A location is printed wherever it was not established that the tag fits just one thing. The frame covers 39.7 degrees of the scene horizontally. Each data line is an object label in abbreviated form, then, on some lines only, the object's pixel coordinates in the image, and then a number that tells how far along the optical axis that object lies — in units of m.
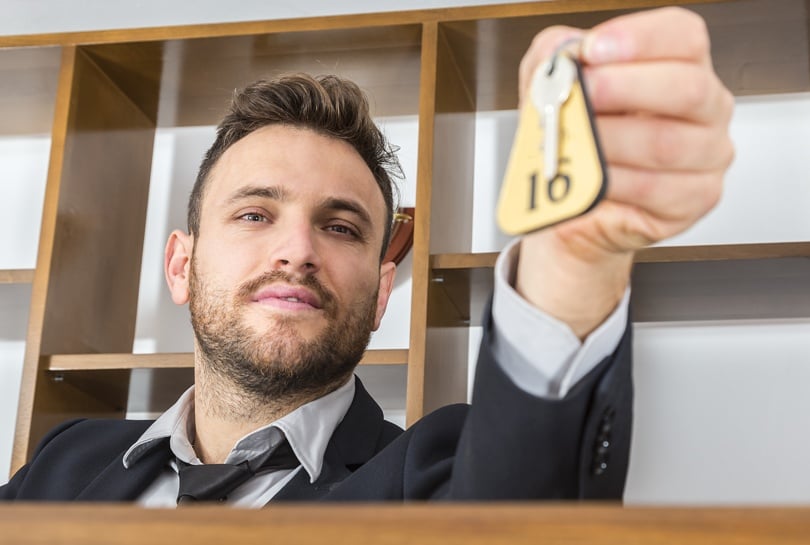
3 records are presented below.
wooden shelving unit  2.29
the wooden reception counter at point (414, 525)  0.54
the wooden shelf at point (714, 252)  2.14
